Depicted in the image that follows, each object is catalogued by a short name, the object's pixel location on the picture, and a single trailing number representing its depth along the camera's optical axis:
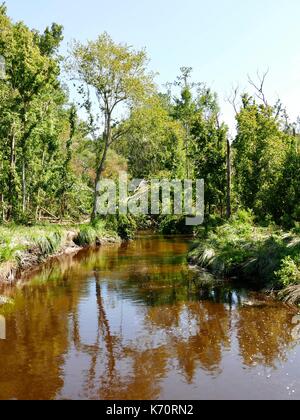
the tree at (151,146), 30.23
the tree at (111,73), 28.38
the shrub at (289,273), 11.82
